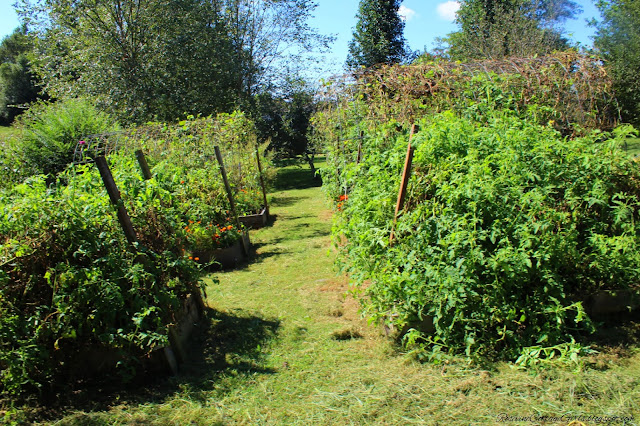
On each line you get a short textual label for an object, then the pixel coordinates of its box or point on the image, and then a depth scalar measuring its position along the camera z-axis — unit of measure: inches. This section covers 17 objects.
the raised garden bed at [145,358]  124.1
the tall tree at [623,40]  636.1
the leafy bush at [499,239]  123.7
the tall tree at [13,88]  1222.9
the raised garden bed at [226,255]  246.5
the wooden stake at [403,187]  144.6
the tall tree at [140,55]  511.8
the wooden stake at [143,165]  166.7
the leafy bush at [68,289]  111.7
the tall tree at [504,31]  668.1
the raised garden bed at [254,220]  342.6
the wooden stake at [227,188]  268.2
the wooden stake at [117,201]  128.9
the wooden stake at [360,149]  244.3
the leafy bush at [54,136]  354.0
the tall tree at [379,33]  756.6
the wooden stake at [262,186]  381.4
